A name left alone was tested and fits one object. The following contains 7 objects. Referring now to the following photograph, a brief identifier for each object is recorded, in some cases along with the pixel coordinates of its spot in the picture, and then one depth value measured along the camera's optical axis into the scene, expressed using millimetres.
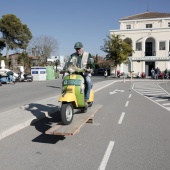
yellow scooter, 4770
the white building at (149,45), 37913
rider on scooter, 5575
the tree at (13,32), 38345
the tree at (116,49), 34792
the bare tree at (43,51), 45941
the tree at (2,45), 37913
